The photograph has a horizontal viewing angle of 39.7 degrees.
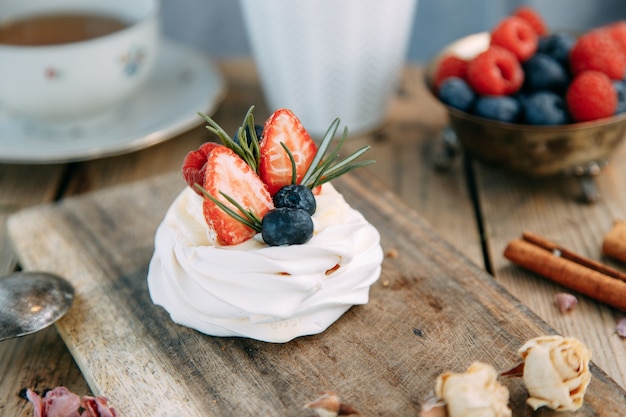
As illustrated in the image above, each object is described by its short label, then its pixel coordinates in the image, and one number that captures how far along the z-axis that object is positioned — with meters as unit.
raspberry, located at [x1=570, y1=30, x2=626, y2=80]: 0.41
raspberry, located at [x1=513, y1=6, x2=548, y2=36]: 0.46
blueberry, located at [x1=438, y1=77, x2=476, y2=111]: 0.42
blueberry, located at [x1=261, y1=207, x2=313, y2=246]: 0.31
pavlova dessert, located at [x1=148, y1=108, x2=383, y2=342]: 0.31
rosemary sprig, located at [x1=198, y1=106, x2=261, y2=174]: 0.32
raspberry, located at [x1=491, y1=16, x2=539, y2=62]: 0.43
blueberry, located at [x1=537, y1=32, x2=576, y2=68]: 0.43
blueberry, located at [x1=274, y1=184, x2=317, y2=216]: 0.32
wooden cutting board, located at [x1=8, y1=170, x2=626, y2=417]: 0.29
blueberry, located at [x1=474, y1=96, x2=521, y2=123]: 0.41
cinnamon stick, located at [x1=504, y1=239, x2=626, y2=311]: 0.34
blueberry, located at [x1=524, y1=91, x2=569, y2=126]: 0.40
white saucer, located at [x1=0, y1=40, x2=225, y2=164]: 0.45
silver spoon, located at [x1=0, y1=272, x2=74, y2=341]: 0.32
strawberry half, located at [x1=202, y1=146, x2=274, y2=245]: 0.31
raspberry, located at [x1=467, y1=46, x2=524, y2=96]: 0.42
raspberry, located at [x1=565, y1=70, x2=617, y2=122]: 0.40
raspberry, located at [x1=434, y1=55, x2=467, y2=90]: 0.44
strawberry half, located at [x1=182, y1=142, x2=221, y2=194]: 0.33
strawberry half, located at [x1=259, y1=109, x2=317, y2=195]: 0.33
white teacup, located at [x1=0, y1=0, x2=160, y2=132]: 0.44
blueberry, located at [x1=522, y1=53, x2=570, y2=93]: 0.42
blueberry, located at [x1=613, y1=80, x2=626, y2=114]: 0.41
